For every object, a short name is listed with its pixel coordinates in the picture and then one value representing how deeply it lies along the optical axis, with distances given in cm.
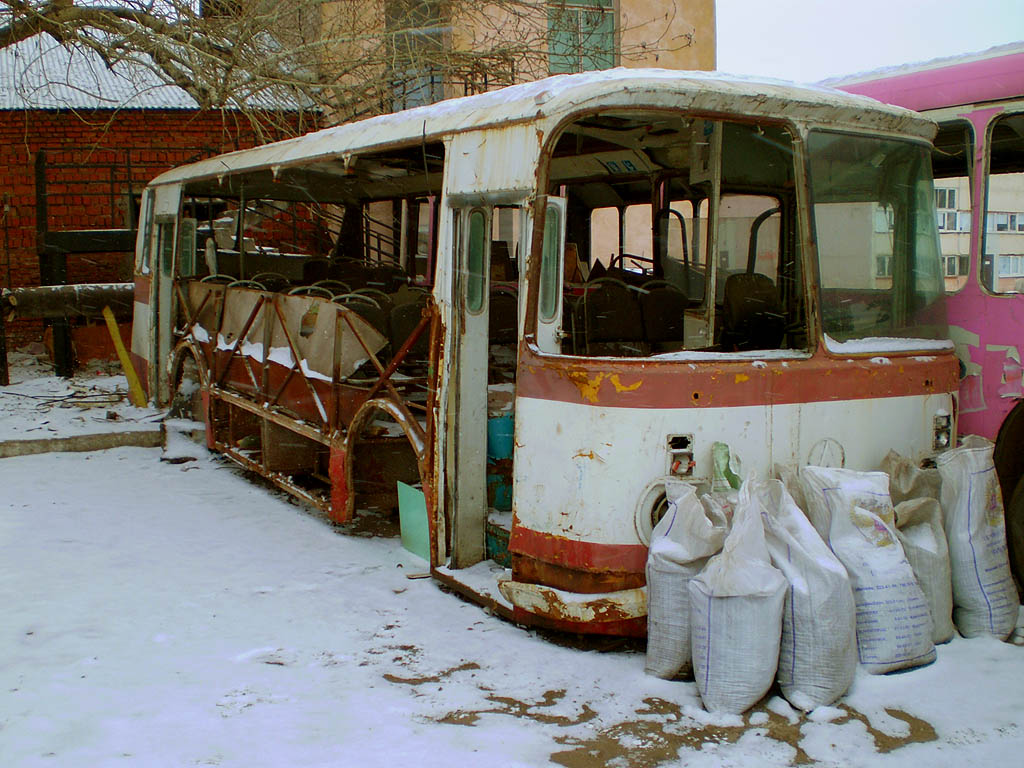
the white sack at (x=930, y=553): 401
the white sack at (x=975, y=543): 416
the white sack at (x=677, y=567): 373
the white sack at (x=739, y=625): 353
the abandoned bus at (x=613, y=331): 401
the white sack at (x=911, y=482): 422
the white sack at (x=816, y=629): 355
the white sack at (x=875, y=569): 376
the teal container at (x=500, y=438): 495
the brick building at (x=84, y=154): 1448
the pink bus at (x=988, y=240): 473
